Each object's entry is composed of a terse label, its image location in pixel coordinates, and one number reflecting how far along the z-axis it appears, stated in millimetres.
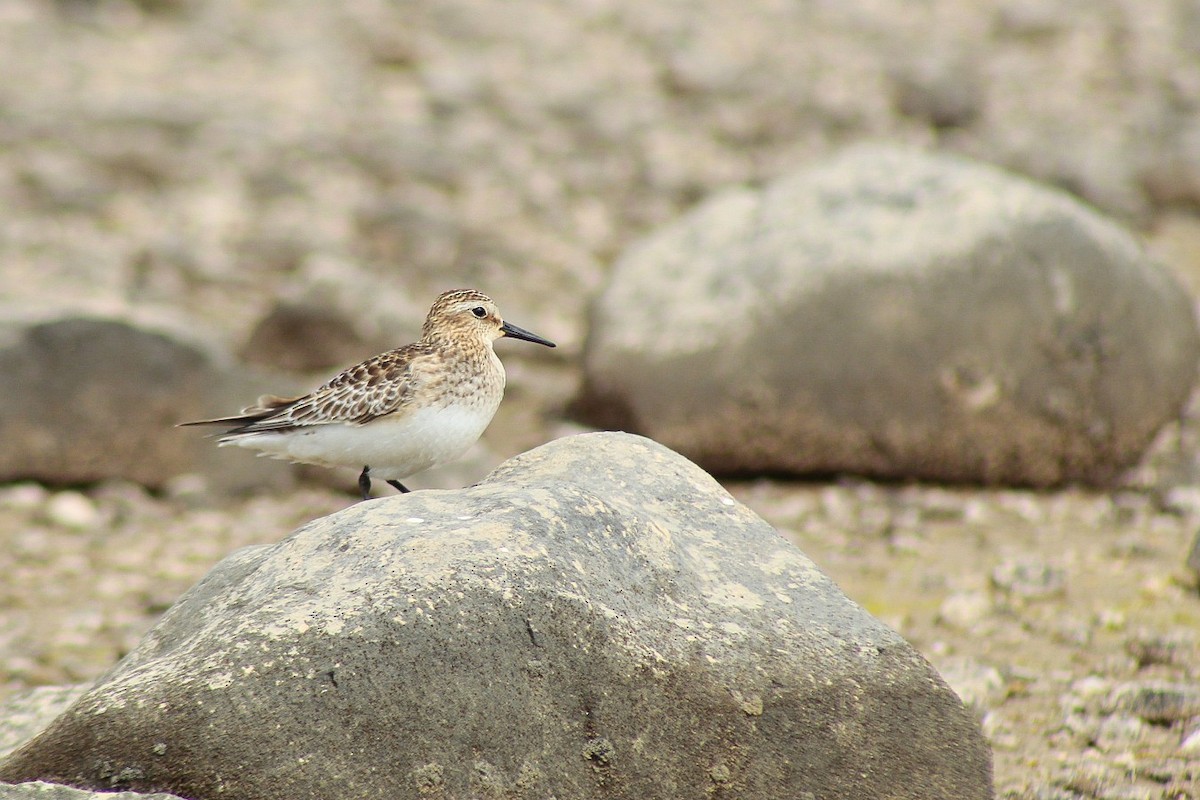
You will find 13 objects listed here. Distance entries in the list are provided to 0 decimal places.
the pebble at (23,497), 17562
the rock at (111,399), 18016
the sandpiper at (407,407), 11375
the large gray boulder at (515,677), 7926
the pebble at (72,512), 17234
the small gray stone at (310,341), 21359
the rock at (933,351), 18219
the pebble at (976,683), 11906
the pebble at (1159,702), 11398
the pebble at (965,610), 14320
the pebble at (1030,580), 14930
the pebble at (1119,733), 11102
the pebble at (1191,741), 10781
